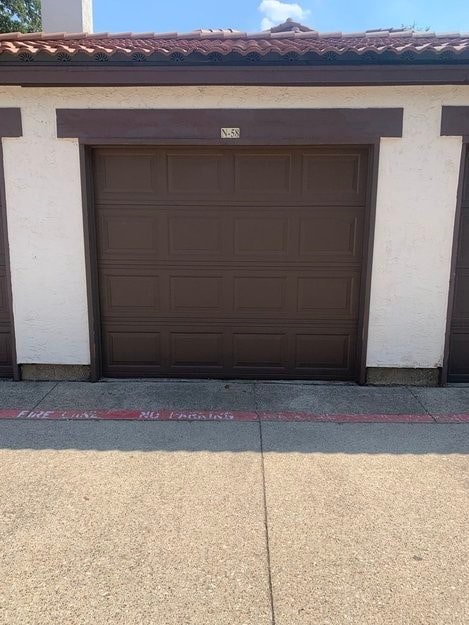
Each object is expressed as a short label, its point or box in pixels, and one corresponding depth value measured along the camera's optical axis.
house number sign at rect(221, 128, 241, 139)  4.82
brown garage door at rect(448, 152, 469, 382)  5.03
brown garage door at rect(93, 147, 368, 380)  5.08
